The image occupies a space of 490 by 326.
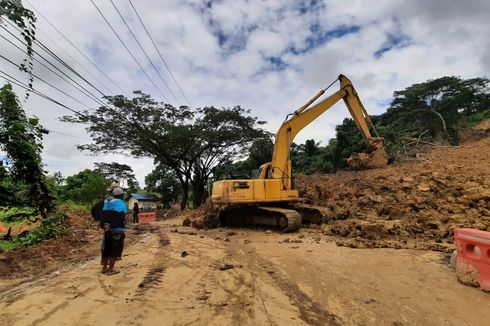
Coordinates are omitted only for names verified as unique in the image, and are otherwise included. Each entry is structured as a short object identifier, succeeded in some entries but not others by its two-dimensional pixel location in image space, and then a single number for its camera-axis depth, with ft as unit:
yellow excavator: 43.37
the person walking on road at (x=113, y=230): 21.93
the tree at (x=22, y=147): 34.19
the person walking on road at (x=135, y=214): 77.61
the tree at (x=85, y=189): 112.78
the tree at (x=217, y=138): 91.56
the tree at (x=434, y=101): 105.19
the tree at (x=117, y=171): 160.76
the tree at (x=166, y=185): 151.43
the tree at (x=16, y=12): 11.18
